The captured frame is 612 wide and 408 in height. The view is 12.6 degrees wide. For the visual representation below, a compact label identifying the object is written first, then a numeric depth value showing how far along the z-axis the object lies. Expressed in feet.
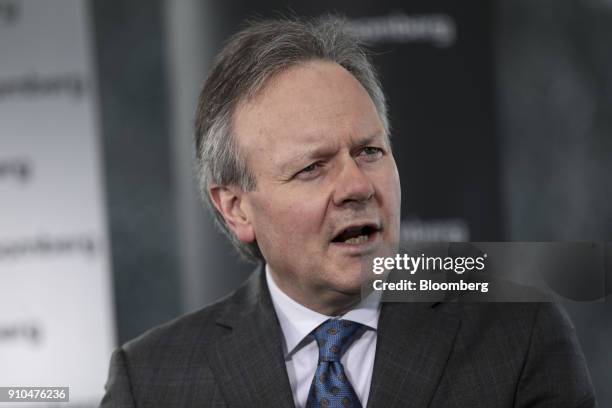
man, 8.27
